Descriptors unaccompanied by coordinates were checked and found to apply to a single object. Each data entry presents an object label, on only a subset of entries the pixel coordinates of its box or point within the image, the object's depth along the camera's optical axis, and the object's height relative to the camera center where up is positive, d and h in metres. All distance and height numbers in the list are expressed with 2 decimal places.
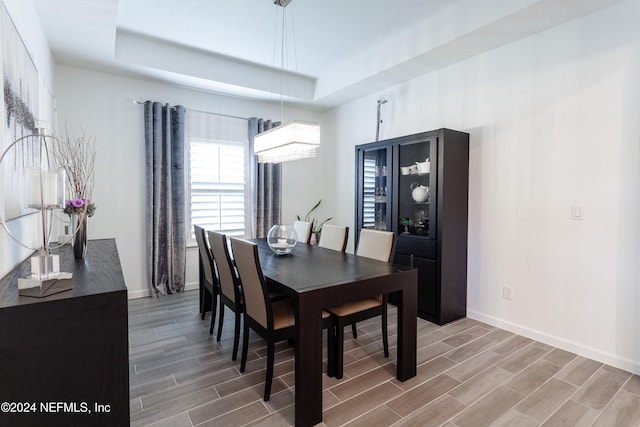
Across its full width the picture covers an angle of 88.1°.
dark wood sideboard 1.10 -0.55
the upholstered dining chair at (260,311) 1.98 -0.70
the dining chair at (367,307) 2.24 -0.73
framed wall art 1.54 +0.46
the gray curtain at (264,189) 4.68 +0.21
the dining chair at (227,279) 2.43 -0.57
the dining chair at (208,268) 2.90 -0.58
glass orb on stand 2.86 -0.31
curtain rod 3.90 +1.22
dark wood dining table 1.77 -0.53
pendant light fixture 2.65 +0.54
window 4.34 +0.42
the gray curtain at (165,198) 3.93 +0.07
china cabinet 3.18 -0.06
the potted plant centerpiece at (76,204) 2.05 +0.00
